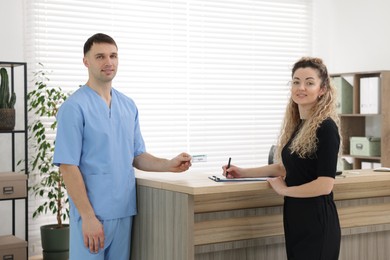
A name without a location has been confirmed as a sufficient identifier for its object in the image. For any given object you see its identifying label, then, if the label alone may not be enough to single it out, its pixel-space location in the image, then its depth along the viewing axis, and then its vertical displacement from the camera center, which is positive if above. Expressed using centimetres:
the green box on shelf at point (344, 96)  561 +31
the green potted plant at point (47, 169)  462 -32
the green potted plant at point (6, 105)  432 +16
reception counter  234 -37
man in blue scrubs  238 -13
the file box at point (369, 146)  541 -15
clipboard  244 -21
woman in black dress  226 -15
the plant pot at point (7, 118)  431 +7
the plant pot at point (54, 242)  464 -88
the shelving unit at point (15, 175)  413 -33
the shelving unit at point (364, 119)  524 +9
